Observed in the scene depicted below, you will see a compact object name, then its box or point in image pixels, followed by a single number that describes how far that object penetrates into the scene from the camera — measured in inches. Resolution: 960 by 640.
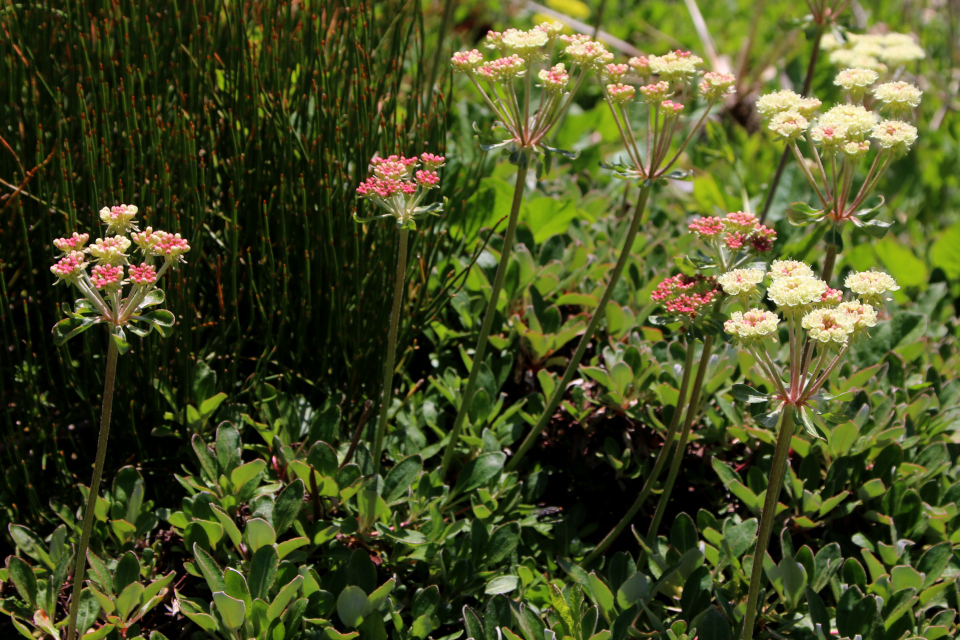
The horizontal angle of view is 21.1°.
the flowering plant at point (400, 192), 32.1
